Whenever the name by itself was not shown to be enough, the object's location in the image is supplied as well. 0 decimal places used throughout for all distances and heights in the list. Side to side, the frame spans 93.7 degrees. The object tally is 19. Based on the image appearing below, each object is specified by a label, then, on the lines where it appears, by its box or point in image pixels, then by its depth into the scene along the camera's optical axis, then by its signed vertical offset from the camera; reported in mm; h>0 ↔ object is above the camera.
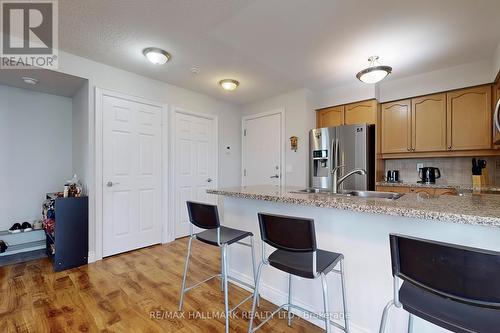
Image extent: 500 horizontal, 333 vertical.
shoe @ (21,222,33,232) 3081 -795
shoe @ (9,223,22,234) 2988 -801
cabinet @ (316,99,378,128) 3504 +830
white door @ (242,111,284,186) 4224 +335
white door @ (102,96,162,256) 3016 -110
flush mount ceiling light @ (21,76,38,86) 2850 +1082
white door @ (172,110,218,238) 3740 +94
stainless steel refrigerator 3461 +194
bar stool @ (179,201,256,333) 1650 -530
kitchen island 1094 -370
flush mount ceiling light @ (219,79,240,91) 3432 +1227
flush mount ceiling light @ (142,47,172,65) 2574 +1247
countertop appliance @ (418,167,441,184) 3293 -126
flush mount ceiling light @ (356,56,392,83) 2377 +973
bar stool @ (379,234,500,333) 717 -391
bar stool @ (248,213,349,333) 1188 -447
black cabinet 2621 -773
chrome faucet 1937 -147
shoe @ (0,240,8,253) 2815 -955
